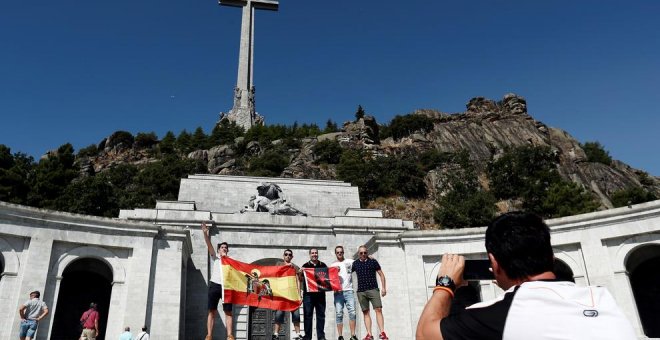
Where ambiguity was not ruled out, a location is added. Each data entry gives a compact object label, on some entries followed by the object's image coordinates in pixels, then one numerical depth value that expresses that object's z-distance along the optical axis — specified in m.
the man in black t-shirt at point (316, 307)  12.80
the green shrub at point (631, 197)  58.06
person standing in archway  15.63
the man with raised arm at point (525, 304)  2.43
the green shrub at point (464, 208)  51.53
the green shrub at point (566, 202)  50.72
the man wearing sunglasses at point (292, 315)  12.76
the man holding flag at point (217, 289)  12.93
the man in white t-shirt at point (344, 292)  13.17
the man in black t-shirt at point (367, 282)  13.14
